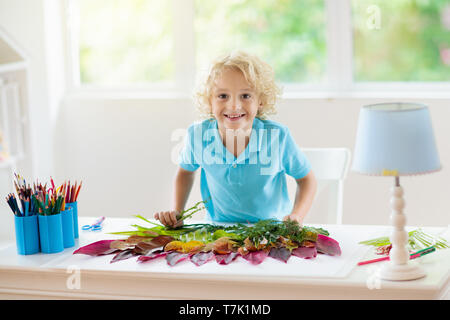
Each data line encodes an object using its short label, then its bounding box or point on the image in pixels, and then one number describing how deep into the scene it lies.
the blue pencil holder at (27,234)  2.51
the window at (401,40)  3.92
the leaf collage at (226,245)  2.45
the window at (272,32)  4.06
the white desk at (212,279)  2.28
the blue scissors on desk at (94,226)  2.77
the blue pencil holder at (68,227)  2.58
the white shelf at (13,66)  3.45
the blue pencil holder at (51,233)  2.52
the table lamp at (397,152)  2.25
